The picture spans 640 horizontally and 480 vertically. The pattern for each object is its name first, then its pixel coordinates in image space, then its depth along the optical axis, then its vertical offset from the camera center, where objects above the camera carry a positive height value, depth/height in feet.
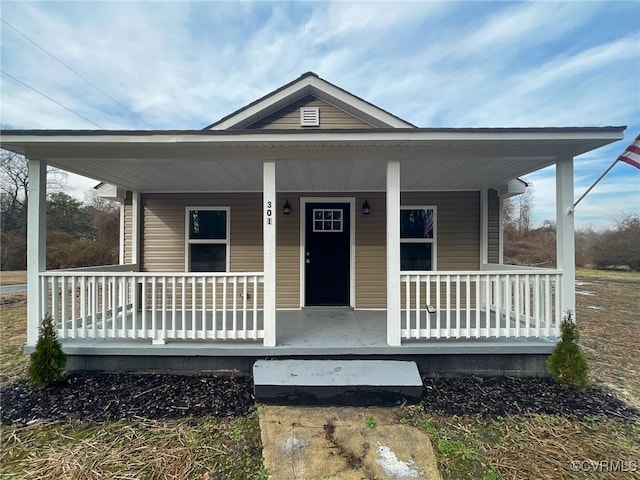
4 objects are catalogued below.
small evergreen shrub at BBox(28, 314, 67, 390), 10.45 -4.13
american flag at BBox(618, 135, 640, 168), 9.94 +2.83
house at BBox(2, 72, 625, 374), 11.38 +0.60
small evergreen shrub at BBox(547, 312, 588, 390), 10.52 -4.14
